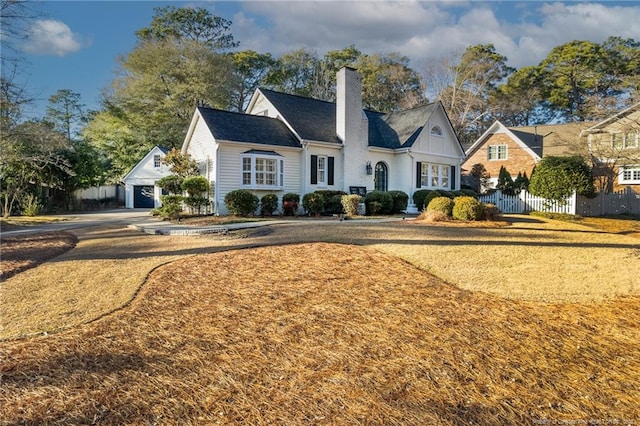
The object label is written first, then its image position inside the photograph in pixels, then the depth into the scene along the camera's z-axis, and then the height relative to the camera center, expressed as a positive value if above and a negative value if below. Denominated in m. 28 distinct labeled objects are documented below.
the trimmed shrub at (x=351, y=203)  16.34 -0.11
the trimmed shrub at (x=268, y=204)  16.09 -0.14
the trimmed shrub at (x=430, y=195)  18.63 +0.28
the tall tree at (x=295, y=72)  40.25 +14.92
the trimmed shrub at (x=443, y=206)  12.75 -0.20
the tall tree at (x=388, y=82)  39.86 +13.55
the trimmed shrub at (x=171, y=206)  14.88 -0.20
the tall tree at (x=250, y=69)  38.53 +14.75
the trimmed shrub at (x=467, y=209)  12.20 -0.30
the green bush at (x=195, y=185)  15.73 +0.72
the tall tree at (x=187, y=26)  36.28 +18.32
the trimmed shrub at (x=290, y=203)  16.53 -0.10
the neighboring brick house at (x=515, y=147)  27.89 +4.35
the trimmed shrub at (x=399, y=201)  18.17 -0.02
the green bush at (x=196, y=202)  15.73 -0.04
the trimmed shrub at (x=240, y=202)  14.95 -0.04
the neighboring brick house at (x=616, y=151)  16.39 +2.63
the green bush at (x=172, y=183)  17.39 +0.90
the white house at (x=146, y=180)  25.46 +1.62
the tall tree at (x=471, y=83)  37.47 +12.76
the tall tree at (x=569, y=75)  35.72 +13.17
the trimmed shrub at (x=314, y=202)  16.42 -0.06
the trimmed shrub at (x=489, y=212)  12.67 -0.43
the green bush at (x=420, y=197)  19.63 +0.19
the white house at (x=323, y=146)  16.31 +2.83
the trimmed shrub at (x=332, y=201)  16.98 -0.01
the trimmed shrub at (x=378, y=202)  17.23 -0.07
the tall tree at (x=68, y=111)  41.53 +10.89
